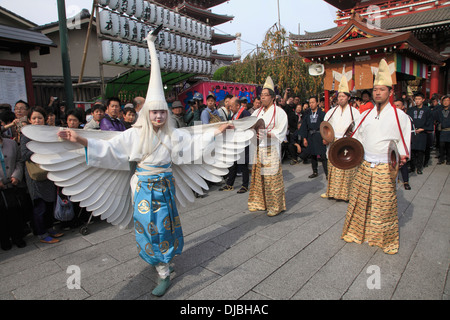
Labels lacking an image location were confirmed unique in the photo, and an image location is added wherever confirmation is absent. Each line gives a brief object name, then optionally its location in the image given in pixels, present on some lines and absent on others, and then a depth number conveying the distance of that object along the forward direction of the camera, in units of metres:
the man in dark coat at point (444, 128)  7.58
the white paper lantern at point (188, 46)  10.71
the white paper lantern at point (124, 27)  7.83
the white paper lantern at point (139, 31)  8.39
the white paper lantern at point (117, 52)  7.65
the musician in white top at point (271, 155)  4.30
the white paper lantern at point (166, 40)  9.76
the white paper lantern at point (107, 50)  7.40
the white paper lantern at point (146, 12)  8.77
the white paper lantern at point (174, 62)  9.98
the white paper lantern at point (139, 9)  8.43
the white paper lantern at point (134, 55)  8.20
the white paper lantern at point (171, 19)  9.89
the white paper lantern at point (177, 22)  10.18
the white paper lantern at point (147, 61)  8.74
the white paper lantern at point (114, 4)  7.50
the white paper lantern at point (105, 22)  7.32
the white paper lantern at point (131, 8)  8.08
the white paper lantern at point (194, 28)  10.95
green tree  14.95
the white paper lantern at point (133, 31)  8.17
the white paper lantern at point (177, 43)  10.23
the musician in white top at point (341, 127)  4.82
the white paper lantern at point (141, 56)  8.51
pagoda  22.92
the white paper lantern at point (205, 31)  11.47
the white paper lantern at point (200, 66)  11.33
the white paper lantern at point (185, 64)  10.52
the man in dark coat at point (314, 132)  6.26
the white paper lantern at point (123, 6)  7.78
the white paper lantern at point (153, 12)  9.05
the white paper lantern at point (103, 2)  7.28
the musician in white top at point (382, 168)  3.15
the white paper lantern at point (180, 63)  10.23
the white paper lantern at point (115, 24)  7.57
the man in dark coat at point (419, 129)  7.10
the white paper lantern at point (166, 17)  9.57
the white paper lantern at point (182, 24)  10.40
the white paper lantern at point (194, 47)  10.95
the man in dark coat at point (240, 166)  5.60
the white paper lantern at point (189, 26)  10.67
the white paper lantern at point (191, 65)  10.82
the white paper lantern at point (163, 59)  9.51
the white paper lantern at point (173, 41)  10.02
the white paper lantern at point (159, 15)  9.23
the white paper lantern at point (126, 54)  7.93
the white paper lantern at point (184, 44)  10.47
